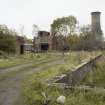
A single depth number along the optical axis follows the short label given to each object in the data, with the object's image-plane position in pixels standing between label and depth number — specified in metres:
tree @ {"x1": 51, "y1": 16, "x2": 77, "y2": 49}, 99.81
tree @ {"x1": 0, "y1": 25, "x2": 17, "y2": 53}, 50.53
